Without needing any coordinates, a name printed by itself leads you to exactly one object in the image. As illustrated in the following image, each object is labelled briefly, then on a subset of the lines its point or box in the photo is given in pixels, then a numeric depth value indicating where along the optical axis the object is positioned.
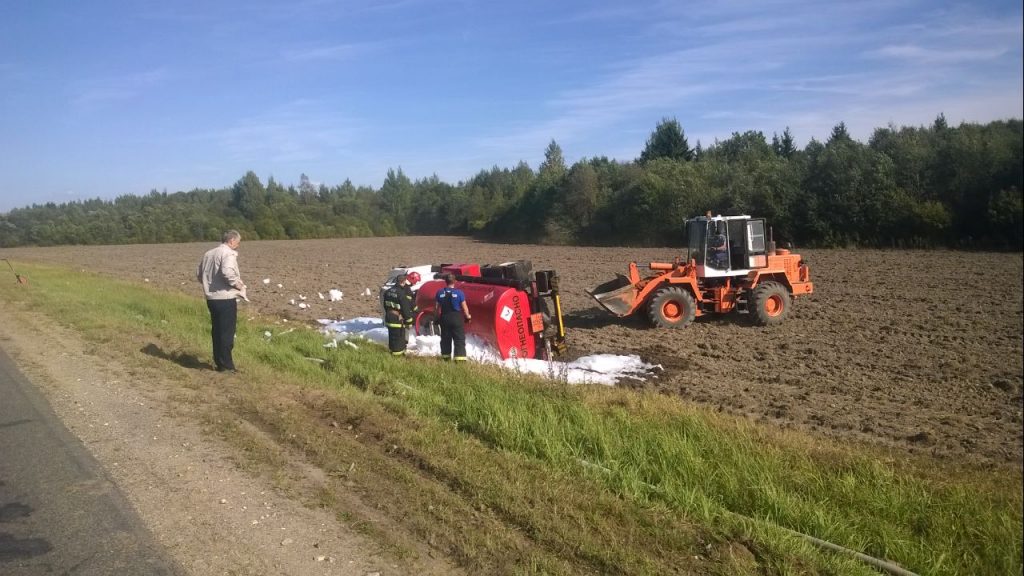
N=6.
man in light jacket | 8.53
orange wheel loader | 13.59
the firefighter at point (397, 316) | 9.91
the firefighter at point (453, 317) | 9.43
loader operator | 14.01
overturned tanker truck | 10.32
